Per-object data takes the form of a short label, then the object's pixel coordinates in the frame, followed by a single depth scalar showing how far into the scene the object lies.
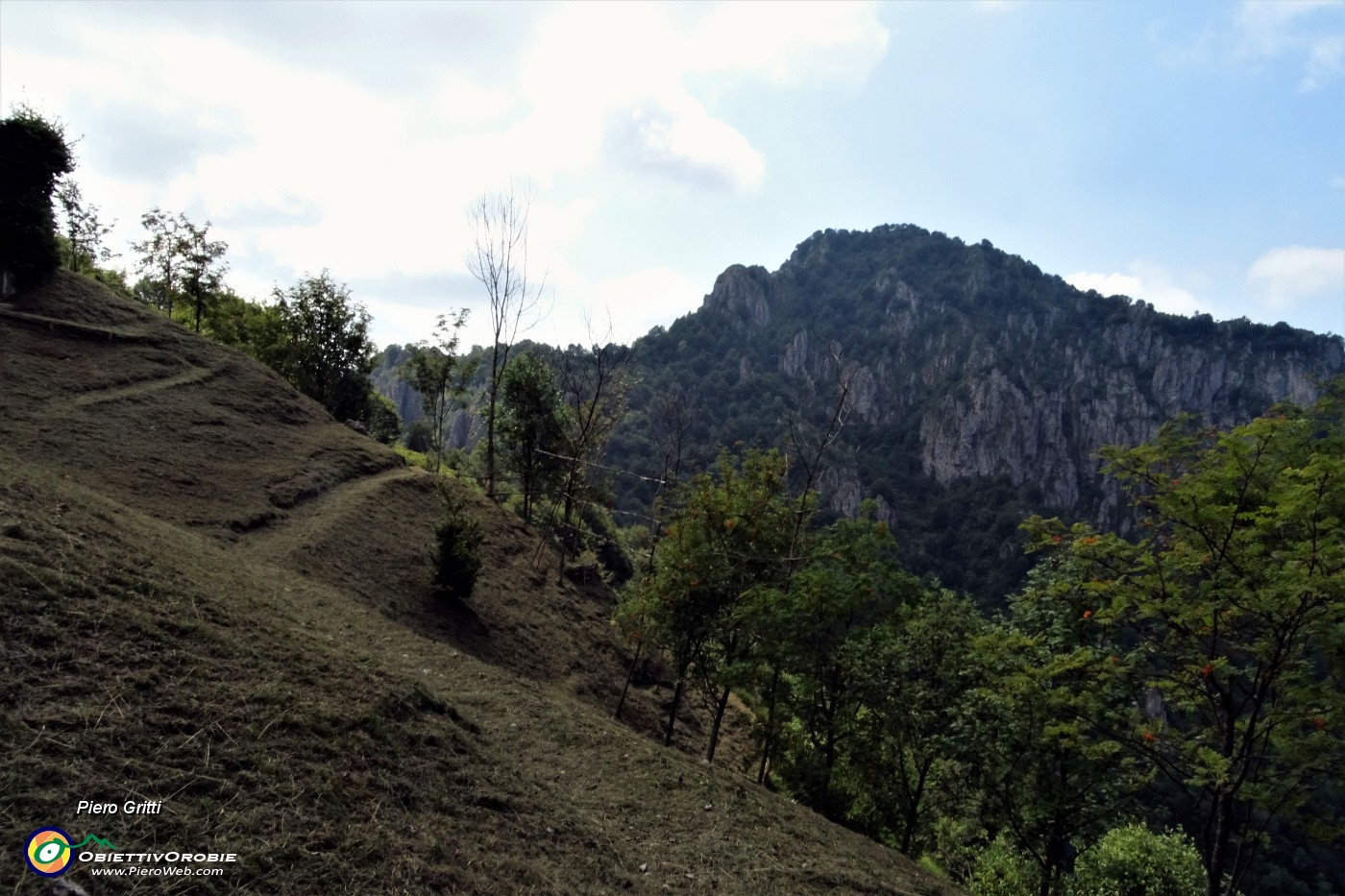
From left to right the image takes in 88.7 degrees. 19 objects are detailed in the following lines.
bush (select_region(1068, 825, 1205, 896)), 14.93
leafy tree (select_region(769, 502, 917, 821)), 11.41
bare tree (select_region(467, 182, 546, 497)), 22.22
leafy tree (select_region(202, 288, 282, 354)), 30.98
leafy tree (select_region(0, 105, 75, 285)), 17.03
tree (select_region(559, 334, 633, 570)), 20.80
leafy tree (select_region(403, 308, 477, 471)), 29.62
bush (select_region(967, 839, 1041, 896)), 12.15
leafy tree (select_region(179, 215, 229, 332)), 29.92
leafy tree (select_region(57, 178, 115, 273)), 28.06
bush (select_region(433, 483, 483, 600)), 14.98
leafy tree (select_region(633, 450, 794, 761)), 12.20
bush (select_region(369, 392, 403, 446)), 37.12
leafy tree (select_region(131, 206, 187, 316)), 29.91
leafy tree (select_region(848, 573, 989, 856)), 11.29
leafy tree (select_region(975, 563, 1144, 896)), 8.27
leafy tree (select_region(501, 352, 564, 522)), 24.58
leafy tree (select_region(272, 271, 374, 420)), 29.36
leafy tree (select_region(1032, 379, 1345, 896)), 6.47
